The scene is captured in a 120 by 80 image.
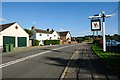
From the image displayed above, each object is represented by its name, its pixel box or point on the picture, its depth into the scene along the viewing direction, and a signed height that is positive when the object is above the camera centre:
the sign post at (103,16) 12.42 +3.49
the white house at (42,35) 33.23 +2.25
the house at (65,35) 50.84 +2.96
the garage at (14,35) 18.69 +1.11
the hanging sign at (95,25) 12.41 +2.18
